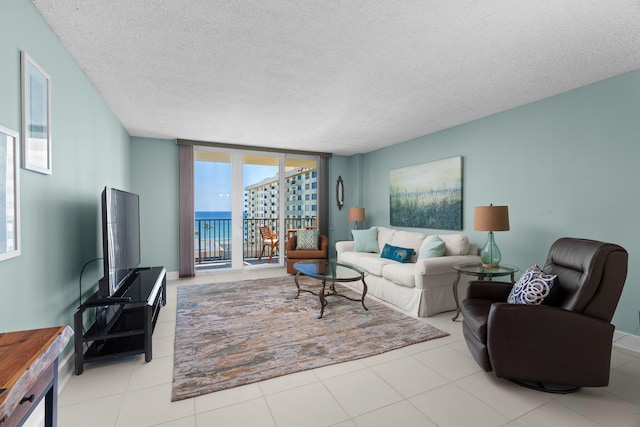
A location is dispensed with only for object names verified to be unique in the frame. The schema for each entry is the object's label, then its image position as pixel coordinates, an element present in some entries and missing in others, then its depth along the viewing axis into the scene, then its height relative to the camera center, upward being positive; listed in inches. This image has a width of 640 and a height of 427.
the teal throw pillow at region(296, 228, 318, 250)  219.0 -19.8
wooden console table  27.3 -16.3
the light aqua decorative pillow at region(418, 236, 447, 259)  149.3 -19.1
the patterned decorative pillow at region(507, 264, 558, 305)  85.1 -22.9
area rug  87.7 -47.0
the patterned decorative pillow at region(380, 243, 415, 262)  164.9 -23.3
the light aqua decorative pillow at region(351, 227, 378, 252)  203.8 -19.0
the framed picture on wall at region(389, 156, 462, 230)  169.6 +11.9
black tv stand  86.4 -37.3
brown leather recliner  74.8 -31.8
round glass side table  116.6 -24.0
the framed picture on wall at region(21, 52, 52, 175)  65.2 +24.0
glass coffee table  131.4 -29.2
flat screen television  89.1 -8.5
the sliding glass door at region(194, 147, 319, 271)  219.1 +8.7
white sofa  132.0 -31.2
